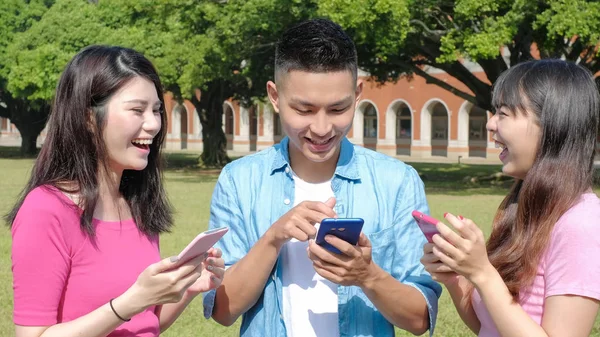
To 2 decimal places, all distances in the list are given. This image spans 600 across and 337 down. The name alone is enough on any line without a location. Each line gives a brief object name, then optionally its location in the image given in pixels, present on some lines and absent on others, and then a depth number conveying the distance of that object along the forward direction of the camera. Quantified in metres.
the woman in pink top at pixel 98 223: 2.45
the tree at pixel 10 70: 33.69
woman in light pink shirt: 2.46
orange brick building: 40.44
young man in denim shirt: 2.61
